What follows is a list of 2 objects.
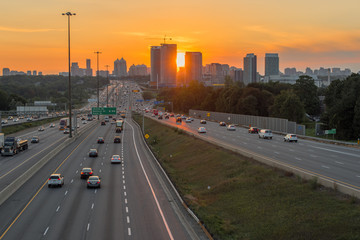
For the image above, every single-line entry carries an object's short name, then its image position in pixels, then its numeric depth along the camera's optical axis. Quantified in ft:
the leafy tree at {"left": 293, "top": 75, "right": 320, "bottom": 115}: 430.20
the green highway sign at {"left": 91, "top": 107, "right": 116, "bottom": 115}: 345.04
